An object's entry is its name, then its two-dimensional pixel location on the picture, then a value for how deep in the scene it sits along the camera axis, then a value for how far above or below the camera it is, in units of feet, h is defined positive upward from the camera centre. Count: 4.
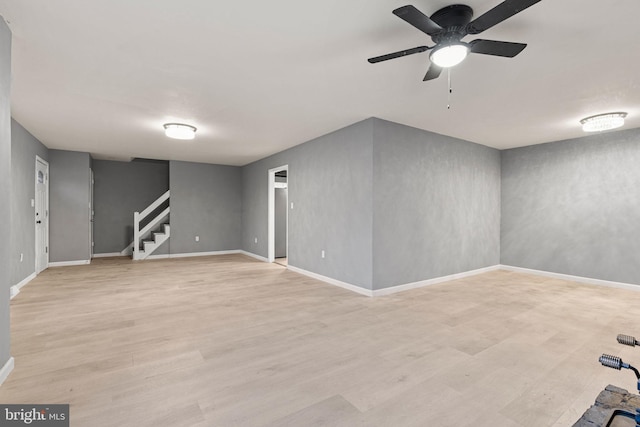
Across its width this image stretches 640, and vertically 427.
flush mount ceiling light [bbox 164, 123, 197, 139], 14.84 +4.16
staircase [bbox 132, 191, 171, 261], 24.46 -1.74
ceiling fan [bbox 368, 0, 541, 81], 5.65 +3.79
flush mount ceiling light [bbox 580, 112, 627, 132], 12.98 +4.11
